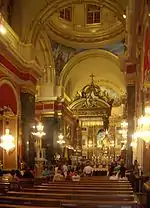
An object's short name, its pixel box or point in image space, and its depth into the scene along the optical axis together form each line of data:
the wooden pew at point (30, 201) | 5.11
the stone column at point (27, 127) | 15.20
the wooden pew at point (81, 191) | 6.89
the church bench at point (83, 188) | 7.66
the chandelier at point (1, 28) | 11.59
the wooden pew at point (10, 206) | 4.85
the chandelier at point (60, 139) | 22.09
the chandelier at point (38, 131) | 16.86
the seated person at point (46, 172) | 17.12
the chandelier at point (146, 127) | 7.25
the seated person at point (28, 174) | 12.08
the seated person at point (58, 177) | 12.91
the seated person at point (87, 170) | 18.81
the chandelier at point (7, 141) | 13.13
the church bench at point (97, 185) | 8.67
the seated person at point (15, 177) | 10.45
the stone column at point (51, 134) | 21.92
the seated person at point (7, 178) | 10.07
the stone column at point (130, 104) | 15.61
